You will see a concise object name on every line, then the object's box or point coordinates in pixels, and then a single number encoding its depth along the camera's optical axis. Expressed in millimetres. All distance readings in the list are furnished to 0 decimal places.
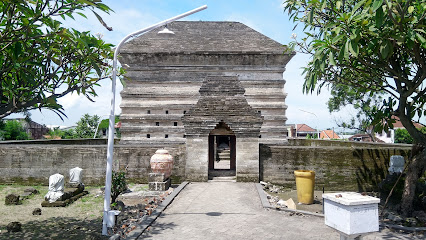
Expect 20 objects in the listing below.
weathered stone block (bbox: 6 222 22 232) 7504
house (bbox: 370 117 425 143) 50044
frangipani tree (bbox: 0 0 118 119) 4961
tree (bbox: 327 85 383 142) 27578
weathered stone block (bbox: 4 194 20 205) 10398
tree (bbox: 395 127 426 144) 44844
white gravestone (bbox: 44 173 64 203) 10328
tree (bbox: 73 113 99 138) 48322
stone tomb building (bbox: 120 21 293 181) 18953
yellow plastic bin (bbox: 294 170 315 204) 10781
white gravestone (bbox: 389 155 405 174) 11955
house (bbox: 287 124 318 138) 71625
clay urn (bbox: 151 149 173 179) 12391
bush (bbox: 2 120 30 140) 36594
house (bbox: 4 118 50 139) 51912
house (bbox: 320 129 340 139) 68938
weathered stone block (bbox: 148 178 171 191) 12133
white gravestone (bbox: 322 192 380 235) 4871
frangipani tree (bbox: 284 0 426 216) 6051
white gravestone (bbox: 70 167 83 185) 12289
